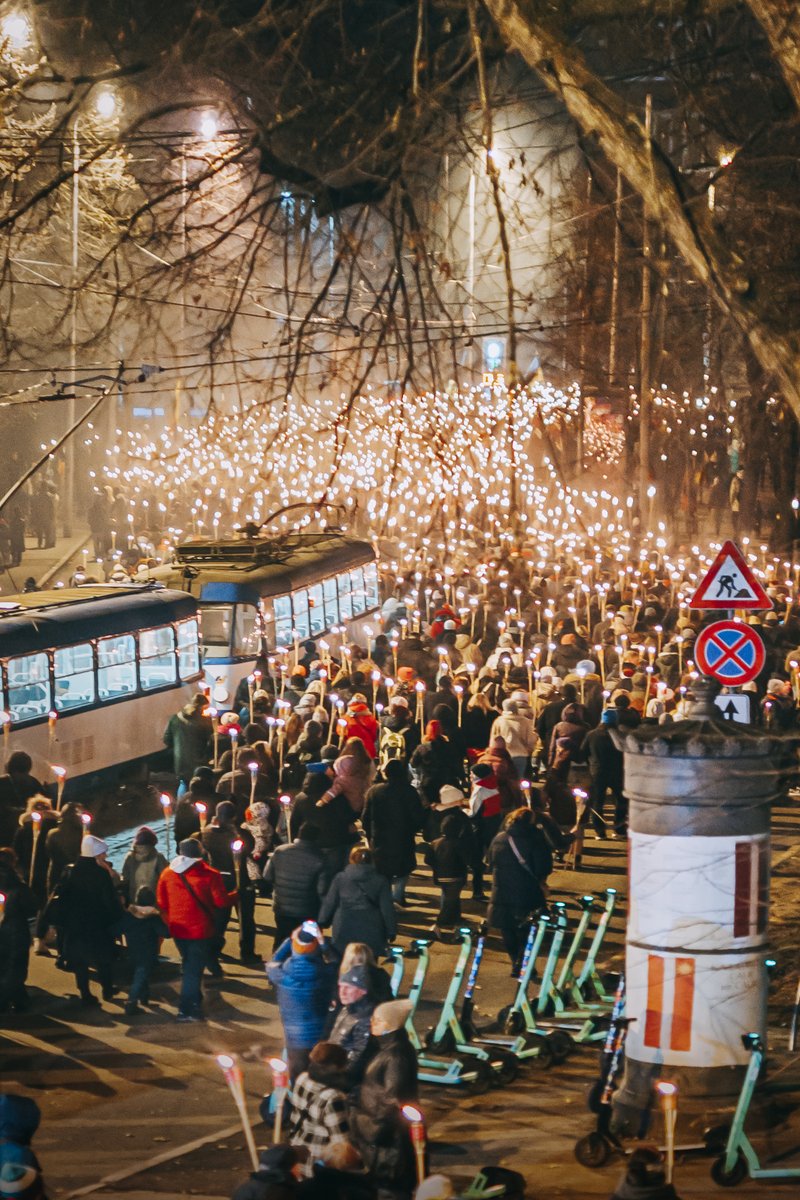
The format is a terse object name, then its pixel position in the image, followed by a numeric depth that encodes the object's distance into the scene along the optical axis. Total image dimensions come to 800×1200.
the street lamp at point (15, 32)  29.87
